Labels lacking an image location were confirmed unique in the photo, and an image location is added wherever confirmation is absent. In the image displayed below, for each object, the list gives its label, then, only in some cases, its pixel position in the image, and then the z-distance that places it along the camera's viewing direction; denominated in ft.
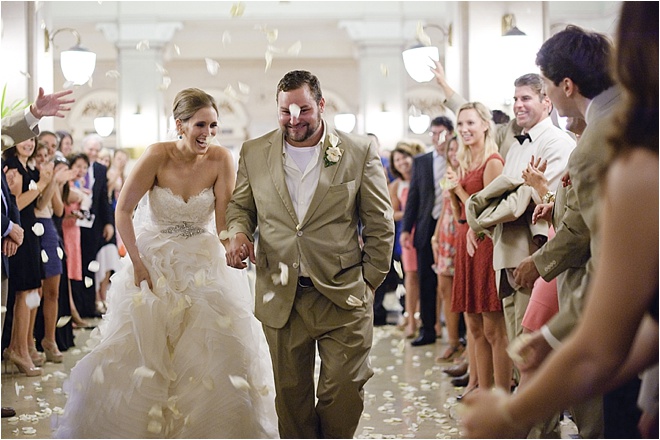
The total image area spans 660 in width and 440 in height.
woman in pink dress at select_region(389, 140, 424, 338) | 27.25
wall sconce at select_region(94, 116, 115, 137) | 55.67
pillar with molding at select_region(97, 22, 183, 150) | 51.62
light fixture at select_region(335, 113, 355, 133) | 61.82
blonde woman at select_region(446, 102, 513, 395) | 16.37
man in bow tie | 13.73
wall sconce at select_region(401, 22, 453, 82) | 26.35
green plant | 20.40
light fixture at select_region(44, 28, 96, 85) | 29.94
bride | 14.15
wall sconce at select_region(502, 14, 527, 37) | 25.89
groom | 12.97
